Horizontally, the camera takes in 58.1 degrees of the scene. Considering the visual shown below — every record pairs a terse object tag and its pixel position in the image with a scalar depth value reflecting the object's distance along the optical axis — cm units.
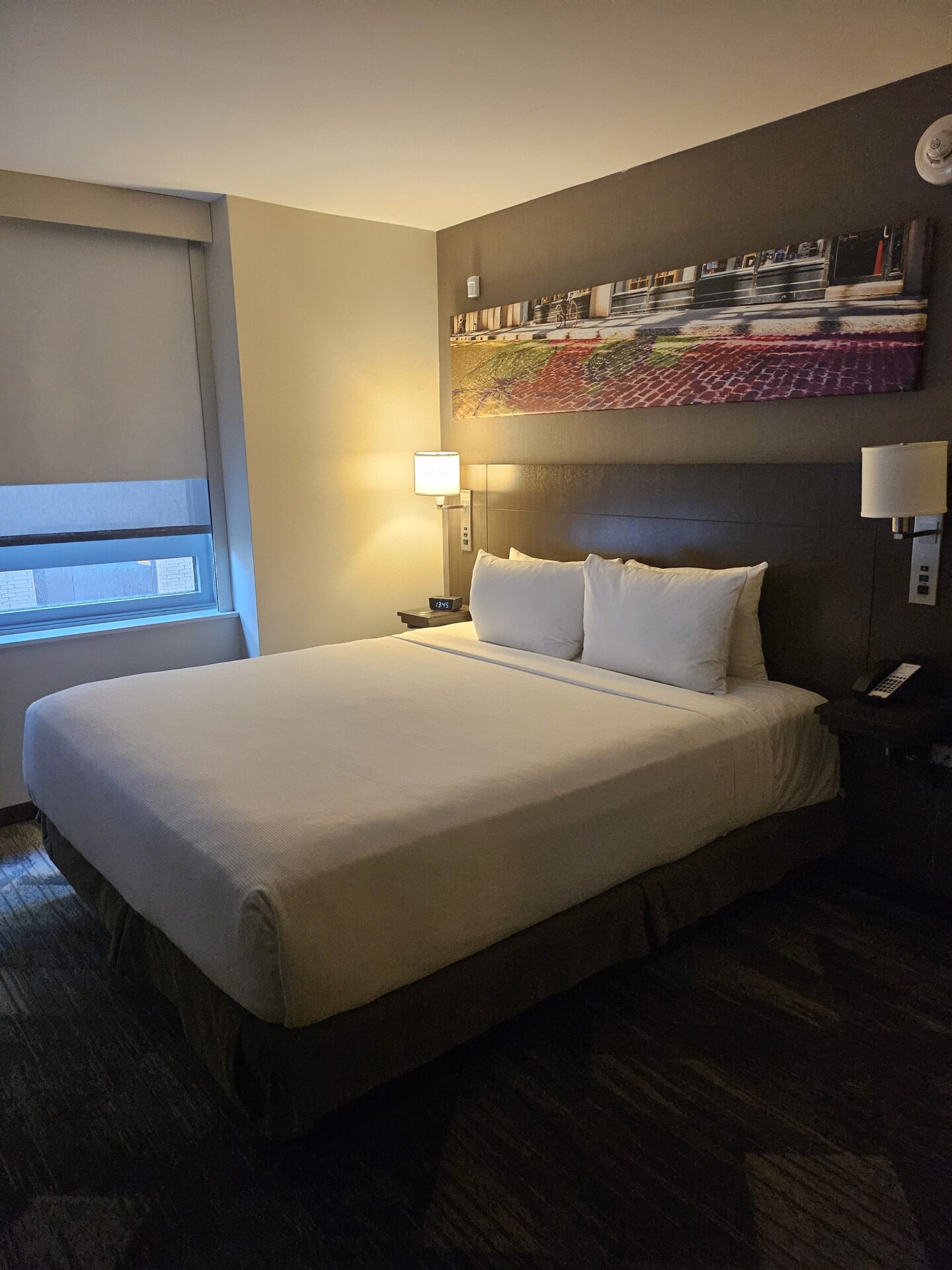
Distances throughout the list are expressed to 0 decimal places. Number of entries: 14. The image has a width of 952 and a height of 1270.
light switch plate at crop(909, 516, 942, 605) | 258
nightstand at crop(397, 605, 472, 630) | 419
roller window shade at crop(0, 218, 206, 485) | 345
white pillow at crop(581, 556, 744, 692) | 287
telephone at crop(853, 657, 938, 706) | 252
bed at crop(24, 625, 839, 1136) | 173
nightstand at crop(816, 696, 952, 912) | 252
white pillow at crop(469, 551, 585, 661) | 340
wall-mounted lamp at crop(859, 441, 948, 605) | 239
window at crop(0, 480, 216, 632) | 363
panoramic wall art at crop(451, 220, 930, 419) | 266
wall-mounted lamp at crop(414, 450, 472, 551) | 414
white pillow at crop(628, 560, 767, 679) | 295
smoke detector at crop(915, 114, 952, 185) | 242
